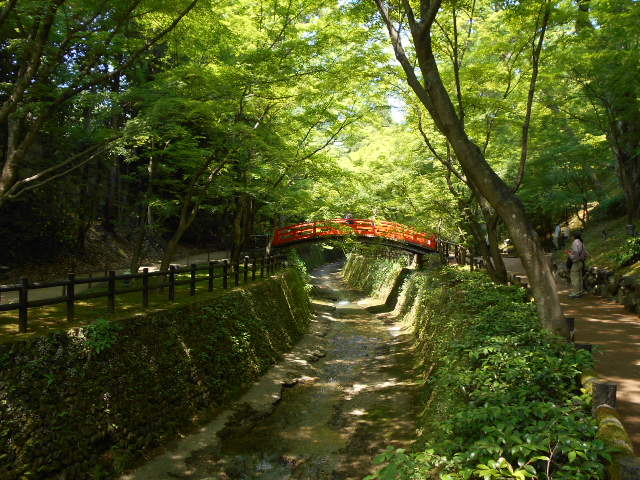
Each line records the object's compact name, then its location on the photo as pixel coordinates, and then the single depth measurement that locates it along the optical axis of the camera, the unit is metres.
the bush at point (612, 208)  22.42
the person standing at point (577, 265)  12.37
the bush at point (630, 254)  12.40
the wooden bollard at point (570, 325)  6.09
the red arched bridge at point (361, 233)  23.20
